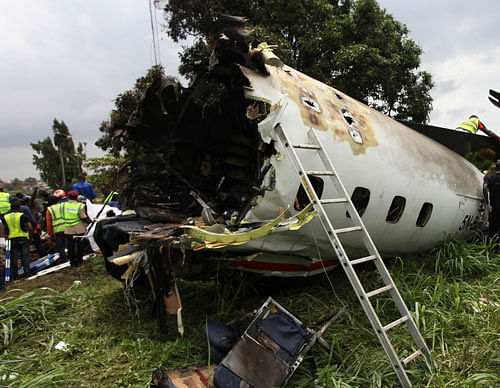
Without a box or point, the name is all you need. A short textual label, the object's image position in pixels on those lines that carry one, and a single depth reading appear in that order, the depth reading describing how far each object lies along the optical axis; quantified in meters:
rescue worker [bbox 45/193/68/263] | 10.15
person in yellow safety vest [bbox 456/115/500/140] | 10.64
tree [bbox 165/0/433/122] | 16.25
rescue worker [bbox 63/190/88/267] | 10.17
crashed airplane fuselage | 4.96
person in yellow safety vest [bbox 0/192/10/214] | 10.85
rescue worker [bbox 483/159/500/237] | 8.09
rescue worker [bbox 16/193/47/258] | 9.95
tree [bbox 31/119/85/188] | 45.91
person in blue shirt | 12.46
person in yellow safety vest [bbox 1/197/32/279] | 9.45
